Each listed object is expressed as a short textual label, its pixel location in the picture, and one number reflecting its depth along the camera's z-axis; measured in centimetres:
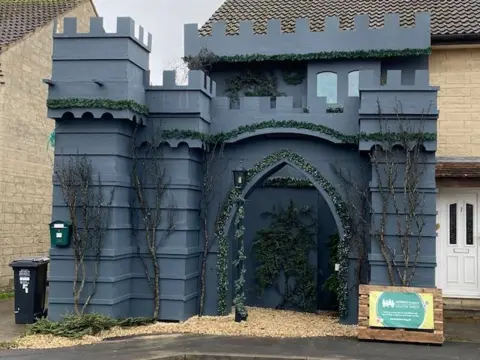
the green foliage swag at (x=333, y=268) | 1312
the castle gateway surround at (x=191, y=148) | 1141
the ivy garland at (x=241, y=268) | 1191
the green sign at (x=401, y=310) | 1049
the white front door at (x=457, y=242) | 1404
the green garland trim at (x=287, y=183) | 1424
